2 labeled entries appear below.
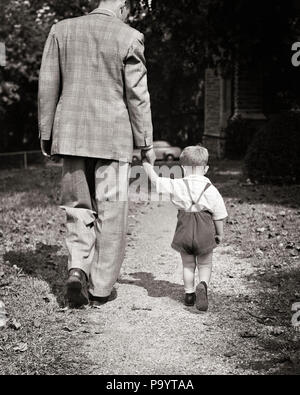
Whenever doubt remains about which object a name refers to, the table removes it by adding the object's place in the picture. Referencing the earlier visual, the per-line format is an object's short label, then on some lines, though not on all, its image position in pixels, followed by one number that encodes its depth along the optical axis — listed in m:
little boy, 4.60
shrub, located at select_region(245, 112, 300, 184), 11.46
